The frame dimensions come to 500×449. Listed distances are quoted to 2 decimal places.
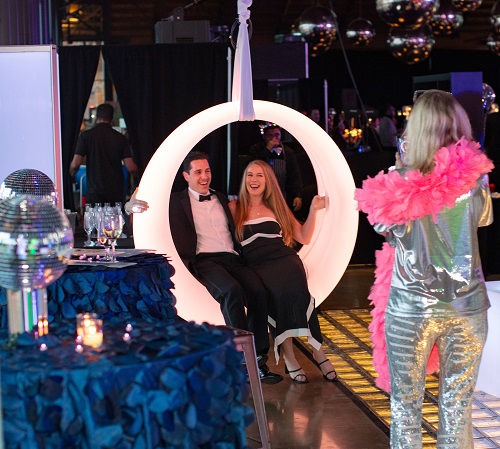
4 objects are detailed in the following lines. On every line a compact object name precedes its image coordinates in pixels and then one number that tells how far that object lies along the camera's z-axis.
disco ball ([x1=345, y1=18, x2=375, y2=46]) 10.66
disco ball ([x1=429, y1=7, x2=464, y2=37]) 9.09
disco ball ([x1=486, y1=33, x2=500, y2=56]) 10.05
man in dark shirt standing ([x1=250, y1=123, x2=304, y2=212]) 6.85
